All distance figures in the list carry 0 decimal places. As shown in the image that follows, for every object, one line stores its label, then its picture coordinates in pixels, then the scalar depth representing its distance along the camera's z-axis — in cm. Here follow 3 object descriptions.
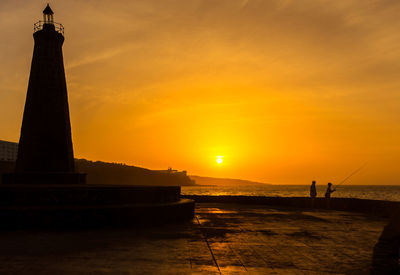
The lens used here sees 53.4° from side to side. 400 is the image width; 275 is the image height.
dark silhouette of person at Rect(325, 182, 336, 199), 2090
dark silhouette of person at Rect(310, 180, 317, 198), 2177
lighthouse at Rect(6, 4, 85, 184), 1770
